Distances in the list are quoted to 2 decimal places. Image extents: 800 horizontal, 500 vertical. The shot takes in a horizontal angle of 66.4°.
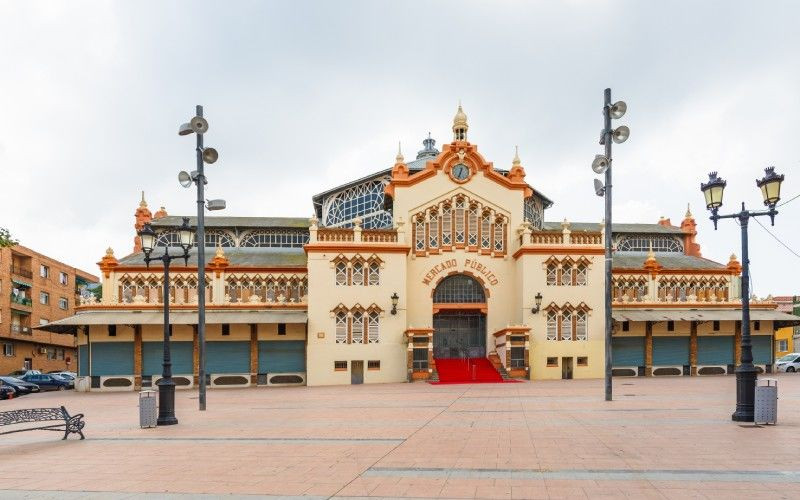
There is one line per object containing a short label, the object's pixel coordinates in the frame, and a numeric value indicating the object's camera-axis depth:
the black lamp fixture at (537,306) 35.91
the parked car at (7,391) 34.91
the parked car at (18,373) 48.72
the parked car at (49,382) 42.53
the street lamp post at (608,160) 21.19
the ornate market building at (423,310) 35.50
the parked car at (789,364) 47.12
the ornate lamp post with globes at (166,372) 16.58
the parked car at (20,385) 37.81
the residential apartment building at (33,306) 55.91
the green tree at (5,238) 30.61
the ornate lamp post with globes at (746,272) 14.41
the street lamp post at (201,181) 19.53
